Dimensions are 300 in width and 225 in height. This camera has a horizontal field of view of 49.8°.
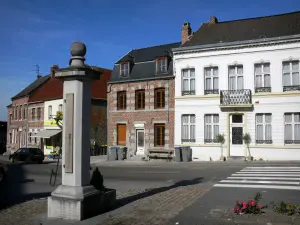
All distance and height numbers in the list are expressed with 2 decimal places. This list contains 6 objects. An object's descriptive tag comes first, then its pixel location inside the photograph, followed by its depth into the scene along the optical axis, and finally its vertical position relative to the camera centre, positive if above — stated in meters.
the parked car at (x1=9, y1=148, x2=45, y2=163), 27.15 -1.84
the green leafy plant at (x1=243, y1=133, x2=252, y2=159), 22.08 -0.33
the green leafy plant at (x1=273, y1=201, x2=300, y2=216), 6.81 -1.59
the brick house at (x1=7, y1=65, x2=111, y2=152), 32.97 +2.66
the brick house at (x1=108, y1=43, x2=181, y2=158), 25.67 +2.67
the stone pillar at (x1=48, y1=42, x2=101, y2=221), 6.88 -0.24
